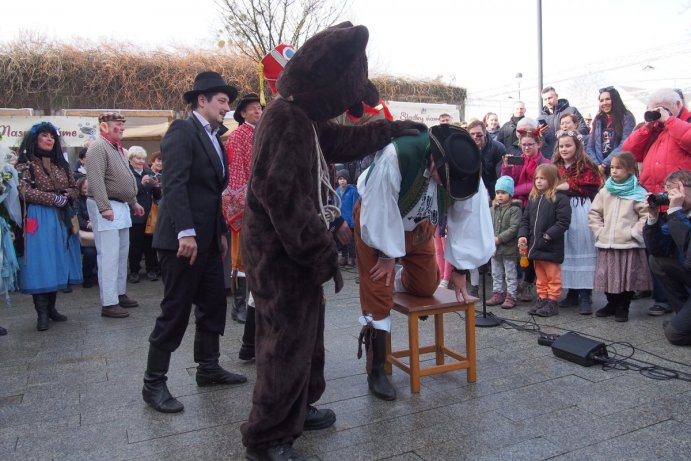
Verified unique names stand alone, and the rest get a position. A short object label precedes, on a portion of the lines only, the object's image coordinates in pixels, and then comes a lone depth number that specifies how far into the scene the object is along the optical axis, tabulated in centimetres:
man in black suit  331
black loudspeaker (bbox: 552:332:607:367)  385
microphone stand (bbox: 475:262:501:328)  492
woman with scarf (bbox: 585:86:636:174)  627
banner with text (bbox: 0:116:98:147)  977
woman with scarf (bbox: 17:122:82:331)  549
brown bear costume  249
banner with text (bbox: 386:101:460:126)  1206
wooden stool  352
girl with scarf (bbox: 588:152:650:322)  509
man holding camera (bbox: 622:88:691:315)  518
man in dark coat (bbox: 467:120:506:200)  694
